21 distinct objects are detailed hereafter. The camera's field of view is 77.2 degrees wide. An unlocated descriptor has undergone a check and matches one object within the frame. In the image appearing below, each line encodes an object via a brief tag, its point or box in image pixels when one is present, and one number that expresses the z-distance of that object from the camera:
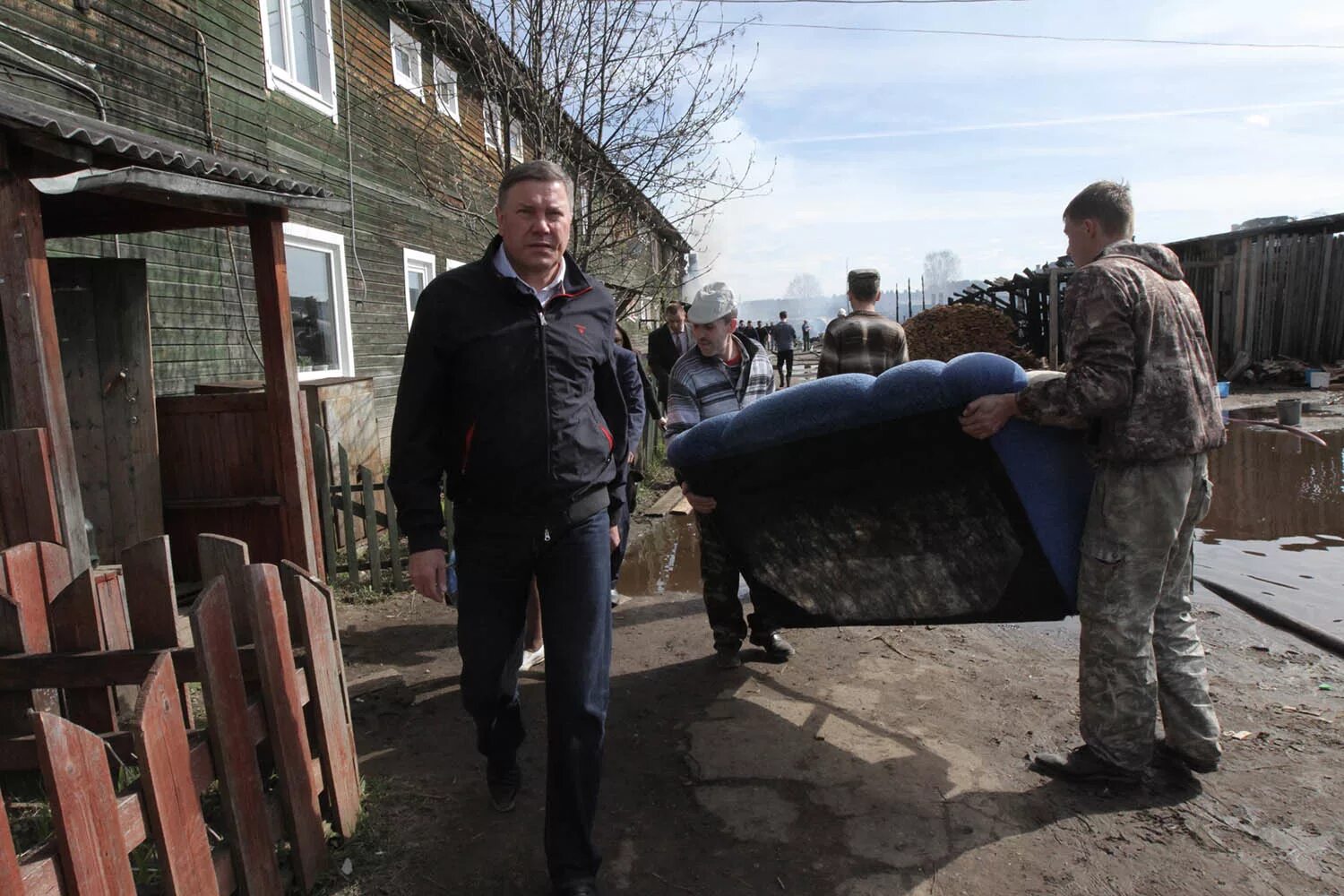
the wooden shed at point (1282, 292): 17.50
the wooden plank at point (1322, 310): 17.38
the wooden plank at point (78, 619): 2.71
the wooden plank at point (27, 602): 2.65
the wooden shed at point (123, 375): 3.21
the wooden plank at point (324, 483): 6.09
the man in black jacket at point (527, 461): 2.49
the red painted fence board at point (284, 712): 2.40
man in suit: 8.93
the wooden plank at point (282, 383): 4.71
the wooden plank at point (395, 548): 5.93
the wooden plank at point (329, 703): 2.62
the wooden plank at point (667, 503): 8.45
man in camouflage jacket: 2.79
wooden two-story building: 5.92
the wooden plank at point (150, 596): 2.63
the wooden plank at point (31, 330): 3.19
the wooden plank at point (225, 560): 2.46
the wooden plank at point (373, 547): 5.89
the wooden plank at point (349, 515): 5.96
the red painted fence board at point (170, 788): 1.88
